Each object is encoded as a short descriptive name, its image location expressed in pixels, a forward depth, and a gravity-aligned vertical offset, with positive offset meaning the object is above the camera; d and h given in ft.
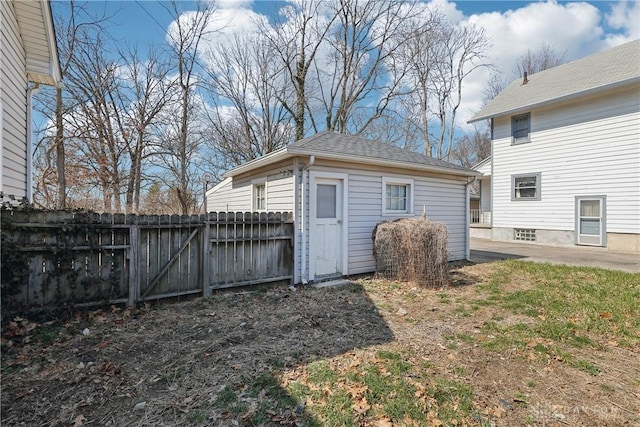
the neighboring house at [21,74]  14.47 +7.80
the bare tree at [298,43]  54.81 +31.75
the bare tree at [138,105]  44.50 +15.70
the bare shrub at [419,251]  20.01 -2.83
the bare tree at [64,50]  34.24 +19.85
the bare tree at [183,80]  48.62 +21.47
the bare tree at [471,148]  97.86 +20.85
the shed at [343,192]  20.34 +1.37
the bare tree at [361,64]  55.88 +29.38
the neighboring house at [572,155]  33.65 +7.19
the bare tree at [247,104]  57.93 +21.33
